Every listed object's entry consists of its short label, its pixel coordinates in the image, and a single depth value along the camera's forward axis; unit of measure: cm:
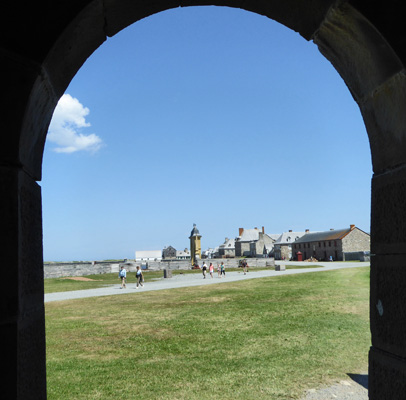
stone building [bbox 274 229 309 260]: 9766
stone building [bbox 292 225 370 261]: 7250
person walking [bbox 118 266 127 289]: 2419
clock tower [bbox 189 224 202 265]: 5141
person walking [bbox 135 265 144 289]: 2442
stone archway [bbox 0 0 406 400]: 199
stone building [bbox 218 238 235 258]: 12706
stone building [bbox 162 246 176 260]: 12606
